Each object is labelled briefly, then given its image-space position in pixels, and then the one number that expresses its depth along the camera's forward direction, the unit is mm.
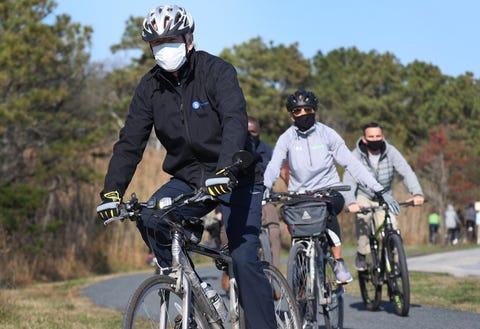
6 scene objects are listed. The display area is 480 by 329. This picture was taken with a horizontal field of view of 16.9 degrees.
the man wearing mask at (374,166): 15950
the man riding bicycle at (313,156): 12665
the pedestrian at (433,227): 61373
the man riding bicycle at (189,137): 7883
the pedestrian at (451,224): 65753
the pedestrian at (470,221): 71030
